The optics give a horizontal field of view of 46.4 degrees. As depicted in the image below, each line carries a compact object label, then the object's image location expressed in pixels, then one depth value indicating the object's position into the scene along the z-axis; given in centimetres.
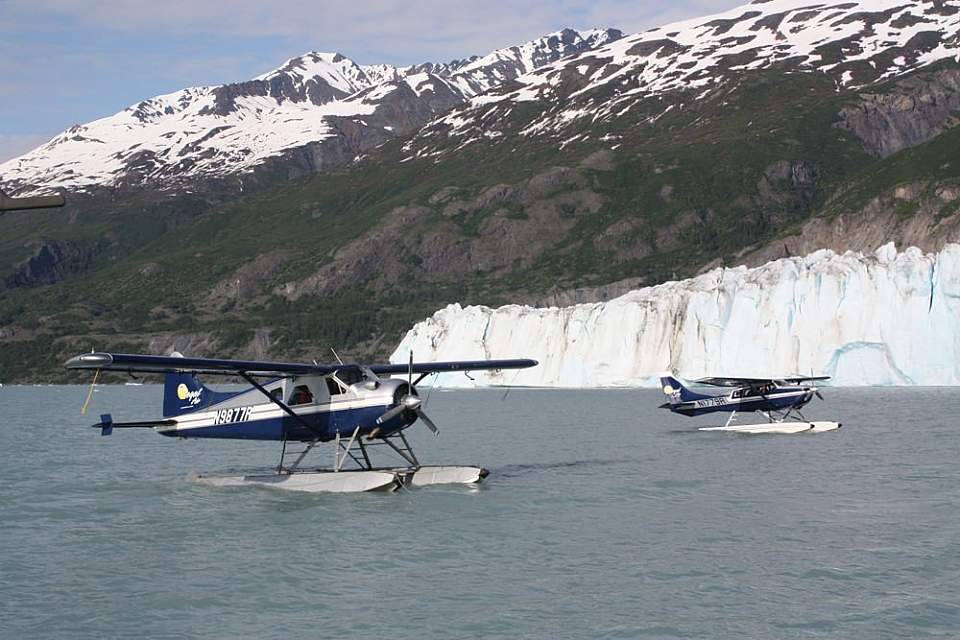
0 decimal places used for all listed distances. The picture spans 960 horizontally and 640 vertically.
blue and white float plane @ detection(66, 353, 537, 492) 2897
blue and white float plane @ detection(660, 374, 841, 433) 5212
